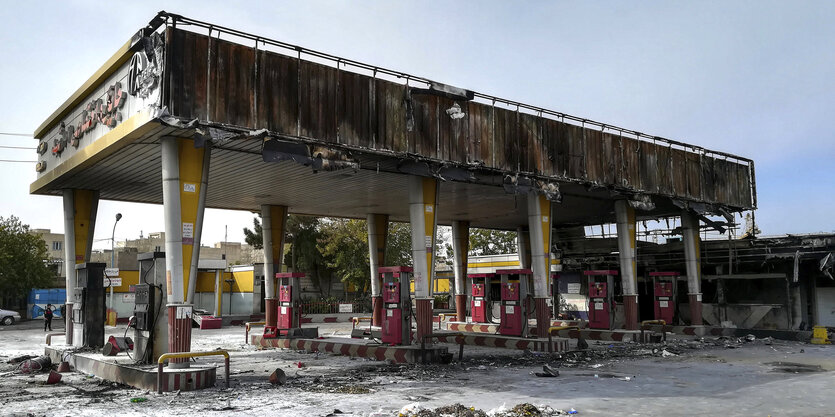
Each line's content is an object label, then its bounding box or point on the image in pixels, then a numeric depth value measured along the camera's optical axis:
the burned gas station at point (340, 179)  15.53
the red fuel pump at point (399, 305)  19.77
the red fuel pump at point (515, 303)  23.83
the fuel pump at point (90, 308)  18.56
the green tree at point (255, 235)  58.48
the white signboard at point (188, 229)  15.74
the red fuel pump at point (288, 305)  24.50
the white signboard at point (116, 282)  30.40
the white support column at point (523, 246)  40.44
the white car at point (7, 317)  42.41
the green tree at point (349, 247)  52.59
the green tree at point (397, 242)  54.97
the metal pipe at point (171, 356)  12.89
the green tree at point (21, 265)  47.59
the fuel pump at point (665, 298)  30.67
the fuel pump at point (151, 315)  15.24
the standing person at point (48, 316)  33.71
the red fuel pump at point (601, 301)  27.97
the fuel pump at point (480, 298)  28.57
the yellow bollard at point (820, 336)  25.55
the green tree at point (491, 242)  64.81
